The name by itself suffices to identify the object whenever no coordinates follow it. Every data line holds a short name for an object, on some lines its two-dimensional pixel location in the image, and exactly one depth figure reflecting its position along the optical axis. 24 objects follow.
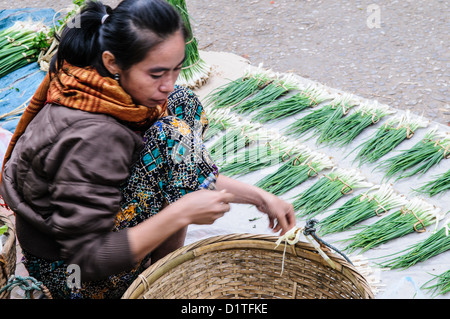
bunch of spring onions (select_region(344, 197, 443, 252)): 2.30
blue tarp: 3.34
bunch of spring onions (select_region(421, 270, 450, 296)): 2.00
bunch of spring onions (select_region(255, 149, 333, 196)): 2.69
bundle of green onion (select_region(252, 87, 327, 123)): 3.24
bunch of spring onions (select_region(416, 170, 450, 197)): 2.50
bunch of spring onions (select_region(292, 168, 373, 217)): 2.53
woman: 1.50
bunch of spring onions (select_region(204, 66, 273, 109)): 3.47
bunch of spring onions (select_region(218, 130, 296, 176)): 2.87
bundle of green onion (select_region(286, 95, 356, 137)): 3.07
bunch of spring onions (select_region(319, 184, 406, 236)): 2.40
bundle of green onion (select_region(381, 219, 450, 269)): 2.17
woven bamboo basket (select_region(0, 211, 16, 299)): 1.79
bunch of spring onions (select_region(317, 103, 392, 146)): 2.95
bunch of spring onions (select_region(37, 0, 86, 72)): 3.52
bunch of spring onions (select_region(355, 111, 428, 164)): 2.80
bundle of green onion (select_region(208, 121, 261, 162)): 3.02
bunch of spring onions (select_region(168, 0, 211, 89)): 3.64
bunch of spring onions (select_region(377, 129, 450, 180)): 2.65
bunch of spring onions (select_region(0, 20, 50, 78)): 3.58
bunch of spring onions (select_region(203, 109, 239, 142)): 3.20
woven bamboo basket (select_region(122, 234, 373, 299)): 1.68
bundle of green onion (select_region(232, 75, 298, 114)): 3.37
